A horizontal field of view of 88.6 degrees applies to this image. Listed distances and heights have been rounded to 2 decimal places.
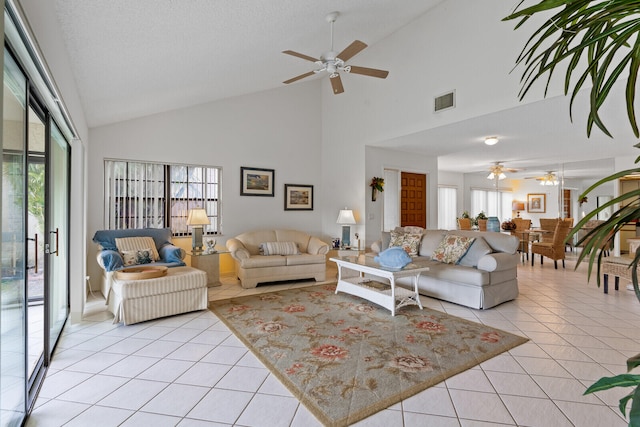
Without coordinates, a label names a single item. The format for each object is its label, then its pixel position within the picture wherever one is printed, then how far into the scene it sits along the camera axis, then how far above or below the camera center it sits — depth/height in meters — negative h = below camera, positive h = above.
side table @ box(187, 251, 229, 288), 4.99 -0.81
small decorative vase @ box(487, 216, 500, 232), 7.14 -0.29
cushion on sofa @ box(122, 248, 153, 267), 4.31 -0.61
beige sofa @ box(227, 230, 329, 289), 4.99 -0.75
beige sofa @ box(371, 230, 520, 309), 3.90 -0.80
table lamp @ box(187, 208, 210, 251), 5.04 -0.18
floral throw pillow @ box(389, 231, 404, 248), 5.11 -0.45
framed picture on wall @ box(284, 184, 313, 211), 6.71 +0.29
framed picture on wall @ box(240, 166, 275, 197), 6.18 +0.57
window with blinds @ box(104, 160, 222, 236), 4.99 +0.28
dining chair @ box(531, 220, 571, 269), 6.44 -0.71
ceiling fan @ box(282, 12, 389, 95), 3.35 +1.61
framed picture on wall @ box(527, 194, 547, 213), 10.77 +0.26
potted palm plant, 0.76 +0.38
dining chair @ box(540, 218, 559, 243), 7.05 -0.37
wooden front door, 6.75 +0.24
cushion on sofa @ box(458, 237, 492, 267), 4.20 -0.54
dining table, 7.42 -0.57
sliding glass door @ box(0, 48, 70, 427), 1.66 -0.21
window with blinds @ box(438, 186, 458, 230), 10.09 +0.12
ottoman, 3.35 -0.91
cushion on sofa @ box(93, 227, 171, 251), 4.44 -0.34
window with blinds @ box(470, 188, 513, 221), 10.88 +0.30
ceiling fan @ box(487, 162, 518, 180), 8.02 +1.00
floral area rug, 2.16 -1.19
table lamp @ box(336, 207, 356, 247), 6.05 -0.20
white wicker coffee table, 3.75 -0.96
